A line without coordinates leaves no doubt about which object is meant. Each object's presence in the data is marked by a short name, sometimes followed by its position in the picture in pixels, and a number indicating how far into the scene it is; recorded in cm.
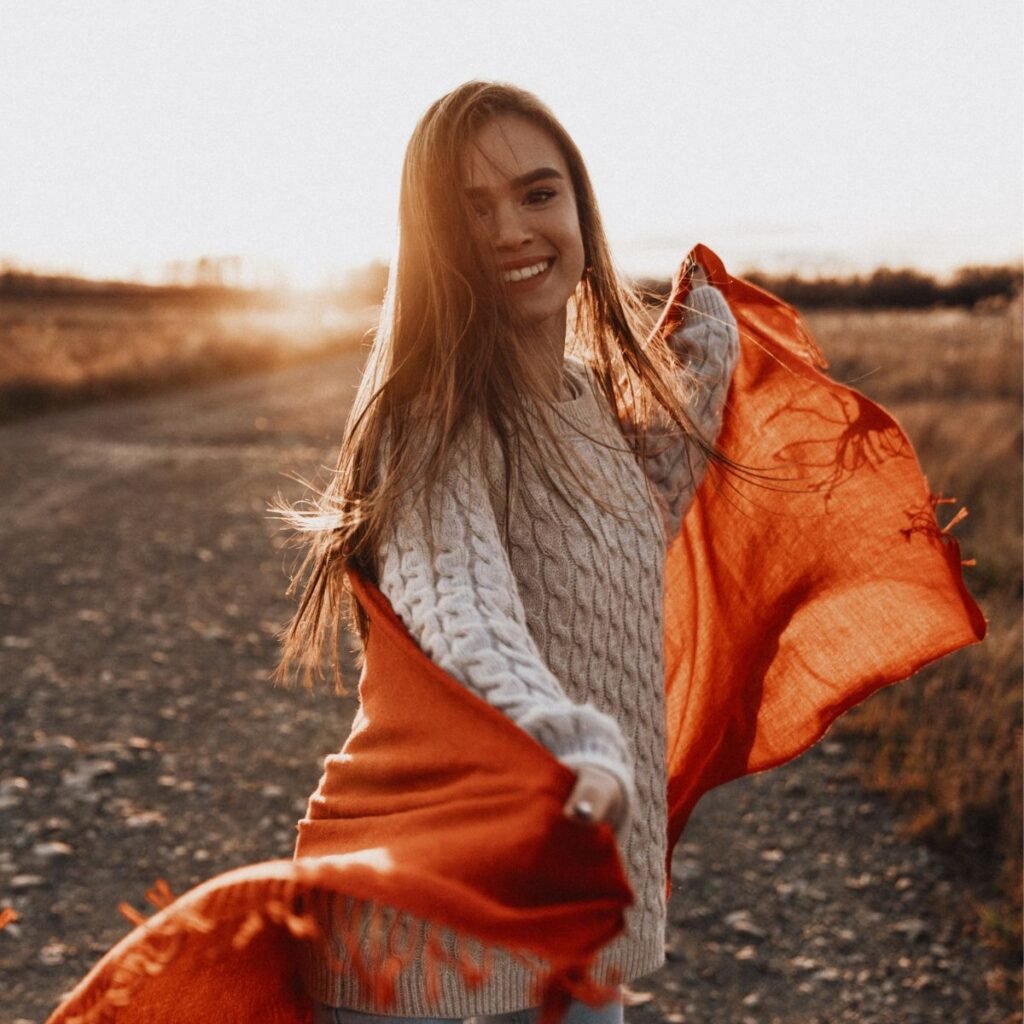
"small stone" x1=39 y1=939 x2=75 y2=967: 356
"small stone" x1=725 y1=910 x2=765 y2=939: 378
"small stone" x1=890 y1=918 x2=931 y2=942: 371
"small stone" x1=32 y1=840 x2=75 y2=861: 405
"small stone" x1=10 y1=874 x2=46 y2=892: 388
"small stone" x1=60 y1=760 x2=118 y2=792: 454
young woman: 179
